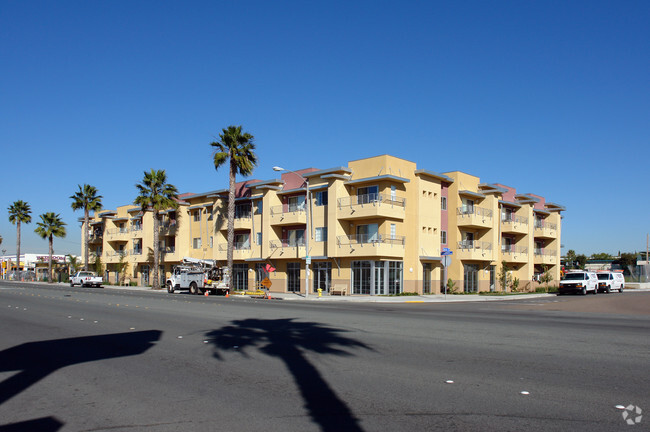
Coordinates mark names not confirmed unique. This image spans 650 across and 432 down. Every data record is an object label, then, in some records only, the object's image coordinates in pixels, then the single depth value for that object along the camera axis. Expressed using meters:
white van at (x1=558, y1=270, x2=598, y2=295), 47.00
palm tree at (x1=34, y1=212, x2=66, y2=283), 74.25
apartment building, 41.62
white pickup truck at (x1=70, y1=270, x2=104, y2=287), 58.50
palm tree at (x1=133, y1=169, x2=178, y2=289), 52.91
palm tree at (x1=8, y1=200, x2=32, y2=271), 80.19
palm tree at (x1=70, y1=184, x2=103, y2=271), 67.32
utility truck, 42.72
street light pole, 37.12
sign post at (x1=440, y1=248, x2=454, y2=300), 37.09
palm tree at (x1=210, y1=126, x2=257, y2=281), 44.31
